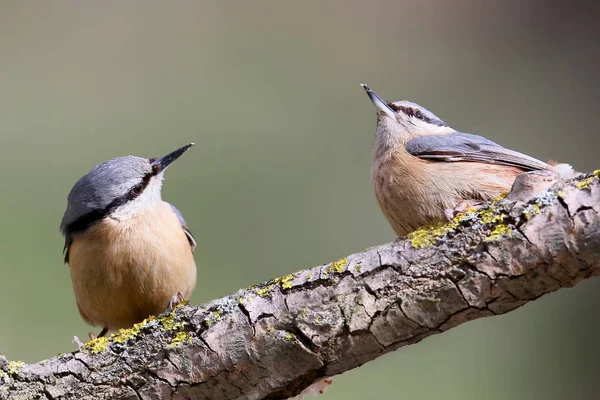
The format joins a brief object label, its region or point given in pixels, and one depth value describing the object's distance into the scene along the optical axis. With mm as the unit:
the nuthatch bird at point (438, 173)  4770
